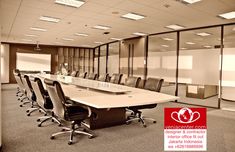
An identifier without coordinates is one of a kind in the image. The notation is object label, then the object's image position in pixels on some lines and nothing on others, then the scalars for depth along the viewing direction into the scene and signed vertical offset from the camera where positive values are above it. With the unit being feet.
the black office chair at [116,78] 18.45 -0.73
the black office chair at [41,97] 11.34 -1.72
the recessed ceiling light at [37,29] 25.02 +5.68
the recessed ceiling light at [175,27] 21.26 +5.37
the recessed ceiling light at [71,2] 14.62 +5.47
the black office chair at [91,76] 23.18 -0.68
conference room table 8.56 -1.41
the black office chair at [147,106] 12.85 -2.33
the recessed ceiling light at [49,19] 19.42 +5.57
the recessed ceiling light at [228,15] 16.05 +5.15
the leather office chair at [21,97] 16.83 -3.34
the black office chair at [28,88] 14.23 -1.47
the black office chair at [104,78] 20.28 -0.78
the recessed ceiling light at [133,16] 17.54 +5.42
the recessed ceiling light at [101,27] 22.95 +5.55
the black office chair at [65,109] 8.96 -2.04
